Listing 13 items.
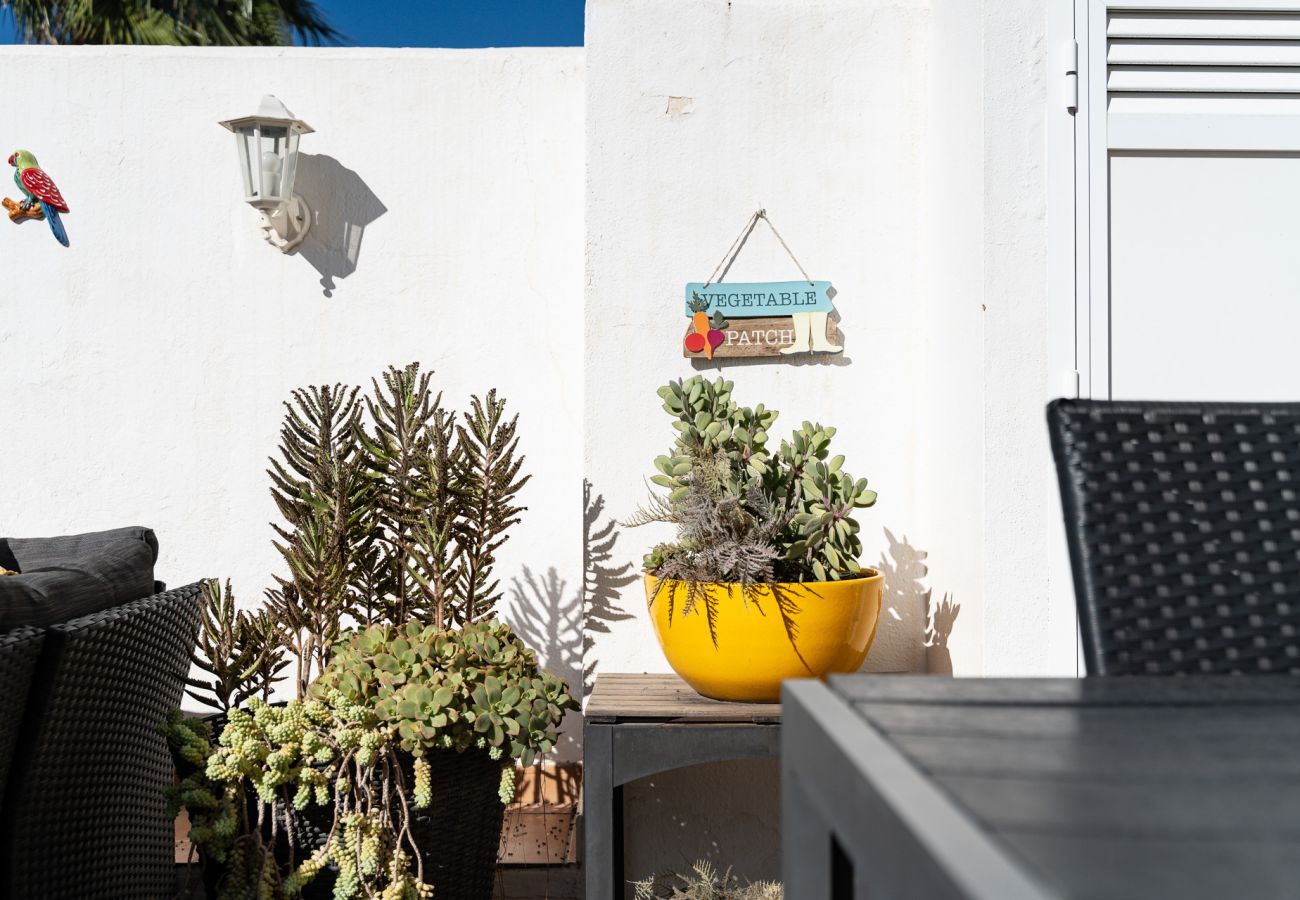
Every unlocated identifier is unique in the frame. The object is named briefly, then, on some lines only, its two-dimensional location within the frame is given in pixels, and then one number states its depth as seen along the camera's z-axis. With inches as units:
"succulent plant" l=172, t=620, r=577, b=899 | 72.2
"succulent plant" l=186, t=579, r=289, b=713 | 84.5
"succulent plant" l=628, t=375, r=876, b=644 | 76.4
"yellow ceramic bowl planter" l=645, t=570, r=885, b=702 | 75.7
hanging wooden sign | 93.0
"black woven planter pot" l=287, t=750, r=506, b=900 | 76.4
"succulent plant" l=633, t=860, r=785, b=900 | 84.1
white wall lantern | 104.7
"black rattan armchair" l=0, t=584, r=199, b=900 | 54.9
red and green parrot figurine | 109.5
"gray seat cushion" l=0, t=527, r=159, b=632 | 57.8
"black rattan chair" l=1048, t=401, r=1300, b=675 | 38.2
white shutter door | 83.3
